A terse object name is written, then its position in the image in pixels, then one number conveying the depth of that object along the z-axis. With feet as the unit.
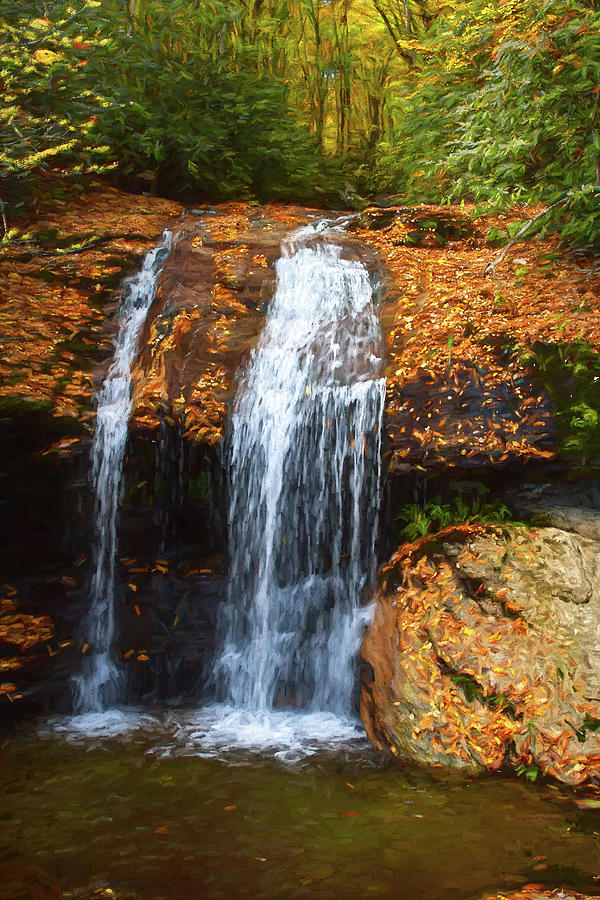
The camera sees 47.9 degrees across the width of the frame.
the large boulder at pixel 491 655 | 14.53
